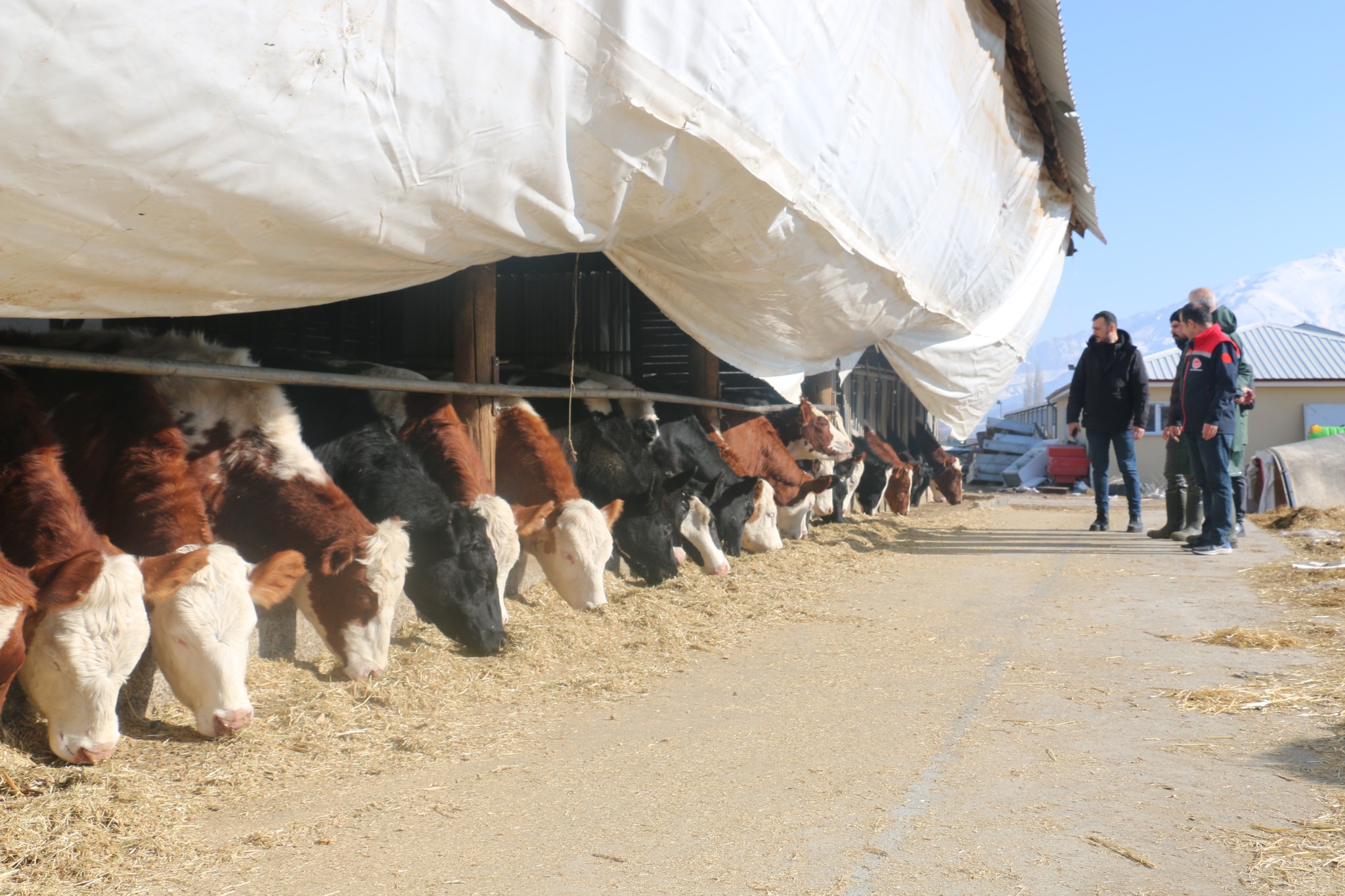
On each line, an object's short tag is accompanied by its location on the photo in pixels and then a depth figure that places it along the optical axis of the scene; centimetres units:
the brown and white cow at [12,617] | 259
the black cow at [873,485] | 1135
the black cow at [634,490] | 615
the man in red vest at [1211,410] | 710
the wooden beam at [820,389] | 1052
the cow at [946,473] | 1403
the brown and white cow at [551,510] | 512
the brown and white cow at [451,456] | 467
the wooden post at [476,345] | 496
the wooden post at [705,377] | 814
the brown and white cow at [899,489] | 1179
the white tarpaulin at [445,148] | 194
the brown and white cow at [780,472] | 872
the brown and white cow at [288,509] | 381
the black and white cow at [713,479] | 724
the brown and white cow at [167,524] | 304
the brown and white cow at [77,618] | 276
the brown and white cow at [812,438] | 966
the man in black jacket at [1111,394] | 848
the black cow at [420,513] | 429
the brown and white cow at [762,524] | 765
